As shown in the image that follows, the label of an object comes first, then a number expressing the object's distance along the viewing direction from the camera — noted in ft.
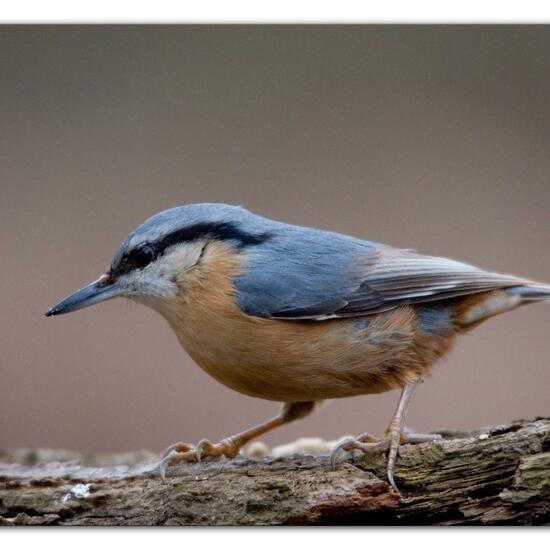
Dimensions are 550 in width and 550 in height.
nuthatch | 15.37
